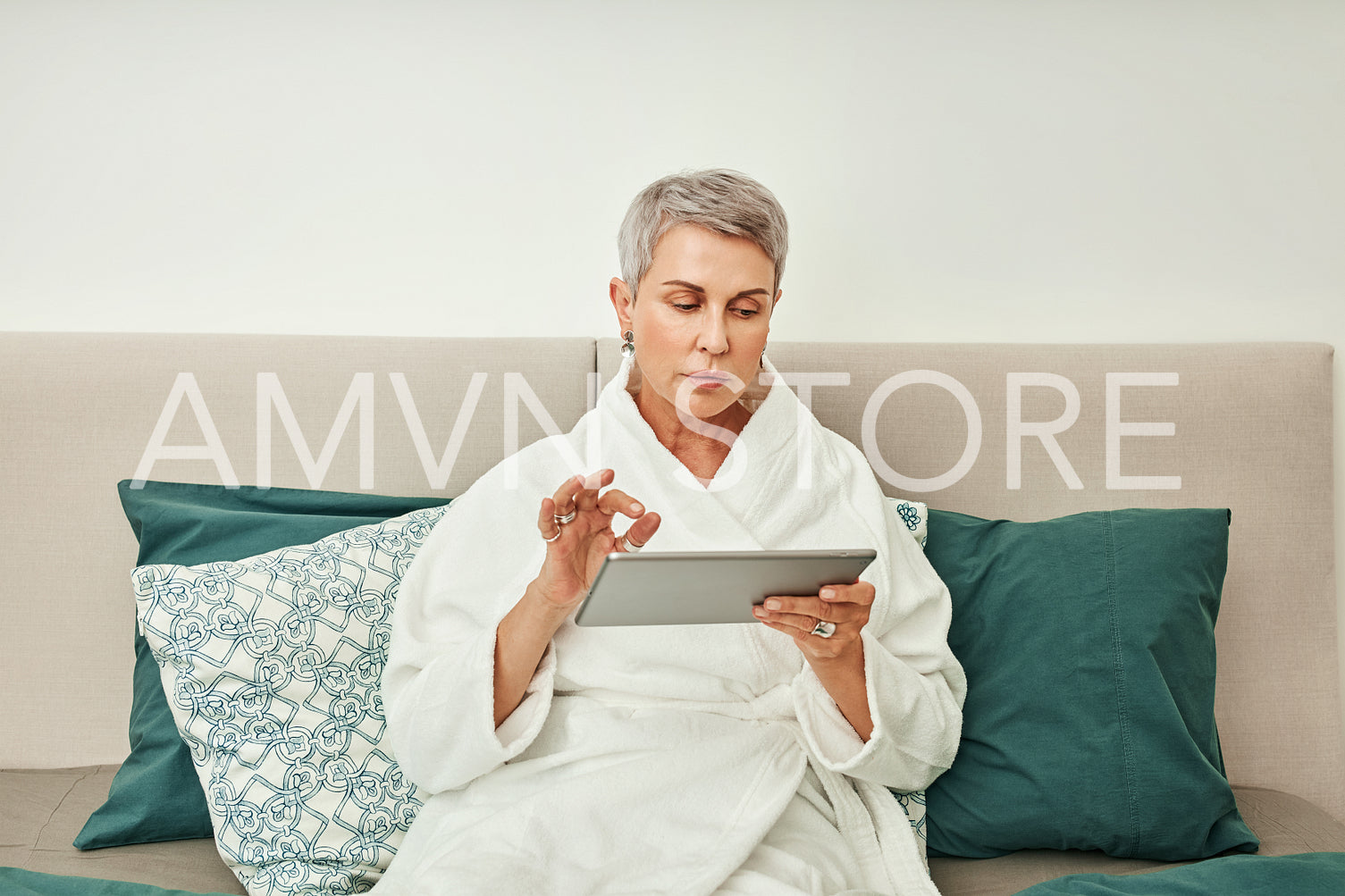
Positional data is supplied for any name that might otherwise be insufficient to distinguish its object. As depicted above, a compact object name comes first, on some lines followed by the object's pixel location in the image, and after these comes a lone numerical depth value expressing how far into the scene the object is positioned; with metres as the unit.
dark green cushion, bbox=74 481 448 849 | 1.45
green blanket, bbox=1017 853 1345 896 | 1.16
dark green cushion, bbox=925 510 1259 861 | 1.42
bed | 1.46
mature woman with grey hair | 1.20
